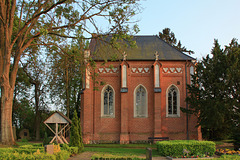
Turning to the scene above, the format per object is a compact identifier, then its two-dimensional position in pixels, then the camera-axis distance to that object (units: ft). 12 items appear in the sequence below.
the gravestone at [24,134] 111.36
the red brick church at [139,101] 80.43
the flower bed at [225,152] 49.94
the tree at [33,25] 47.73
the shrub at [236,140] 58.15
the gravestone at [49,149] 37.17
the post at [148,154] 35.78
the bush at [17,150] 39.29
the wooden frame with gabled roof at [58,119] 60.79
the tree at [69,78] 52.85
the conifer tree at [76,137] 54.08
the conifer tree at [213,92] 65.26
